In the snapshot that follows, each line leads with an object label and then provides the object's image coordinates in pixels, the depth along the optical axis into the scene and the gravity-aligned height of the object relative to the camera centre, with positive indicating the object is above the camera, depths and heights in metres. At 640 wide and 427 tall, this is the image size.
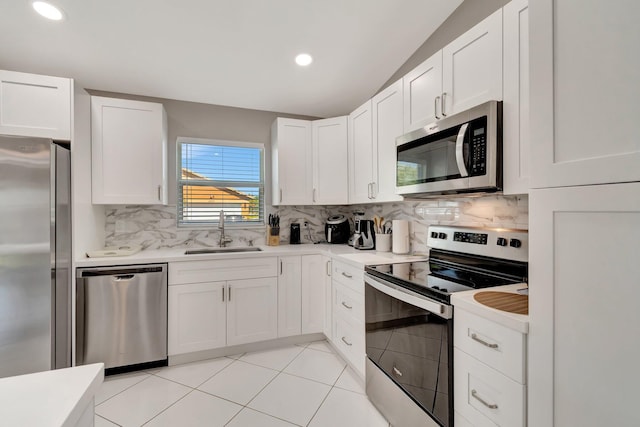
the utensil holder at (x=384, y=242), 2.59 -0.28
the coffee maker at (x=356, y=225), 2.89 -0.14
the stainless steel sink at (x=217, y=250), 2.76 -0.40
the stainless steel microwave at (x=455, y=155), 1.36 +0.33
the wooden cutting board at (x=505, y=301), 1.08 -0.37
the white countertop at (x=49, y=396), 0.50 -0.37
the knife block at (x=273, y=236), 3.16 -0.27
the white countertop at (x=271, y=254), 2.18 -0.37
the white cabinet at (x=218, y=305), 2.42 -0.84
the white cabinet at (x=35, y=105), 1.97 +0.78
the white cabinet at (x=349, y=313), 2.08 -0.83
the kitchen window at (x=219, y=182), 3.08 +0.35
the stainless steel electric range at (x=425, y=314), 1.32 -0.56
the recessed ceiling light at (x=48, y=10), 1.76 +1.31
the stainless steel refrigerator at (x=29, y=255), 1.79 -0.28
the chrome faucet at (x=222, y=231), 3.04 -0.21
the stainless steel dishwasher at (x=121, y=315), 2.18 -0.83
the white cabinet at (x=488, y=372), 0.97 -0.62
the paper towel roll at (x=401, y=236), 2.37 -0.20
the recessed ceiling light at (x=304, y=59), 2.36 +1.32
